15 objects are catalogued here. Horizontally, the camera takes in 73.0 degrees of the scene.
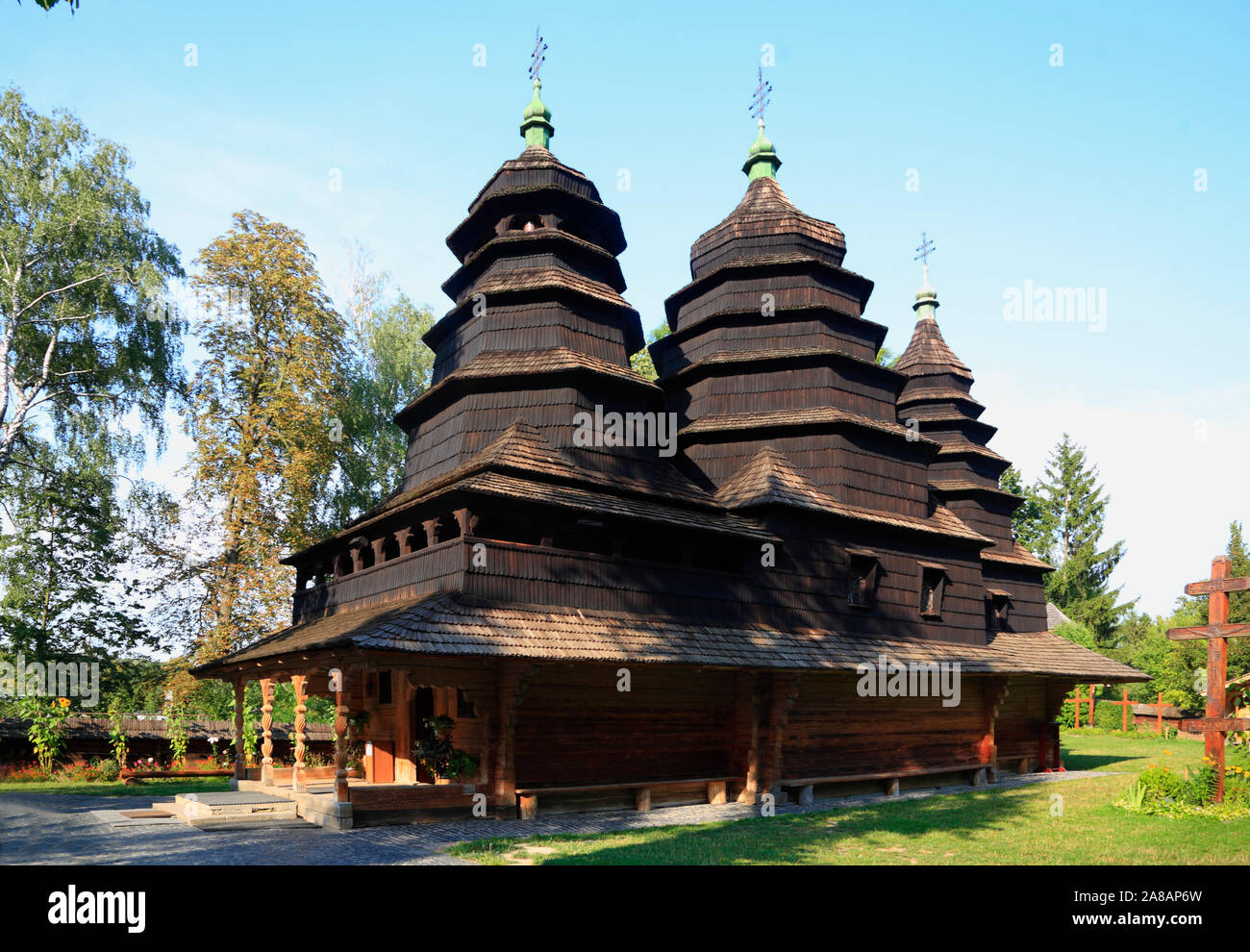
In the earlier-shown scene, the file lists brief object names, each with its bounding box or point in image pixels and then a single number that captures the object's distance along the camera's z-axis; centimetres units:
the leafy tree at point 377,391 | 3200
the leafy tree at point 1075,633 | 3769
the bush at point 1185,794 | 1297
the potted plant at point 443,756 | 1355
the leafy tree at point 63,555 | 2380
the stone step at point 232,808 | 1345
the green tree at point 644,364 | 3669
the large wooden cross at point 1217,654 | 1316
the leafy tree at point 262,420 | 2541
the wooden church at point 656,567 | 1379
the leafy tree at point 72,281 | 2150
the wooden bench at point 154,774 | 2150
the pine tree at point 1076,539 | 5791
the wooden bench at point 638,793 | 1348
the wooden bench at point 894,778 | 1700
